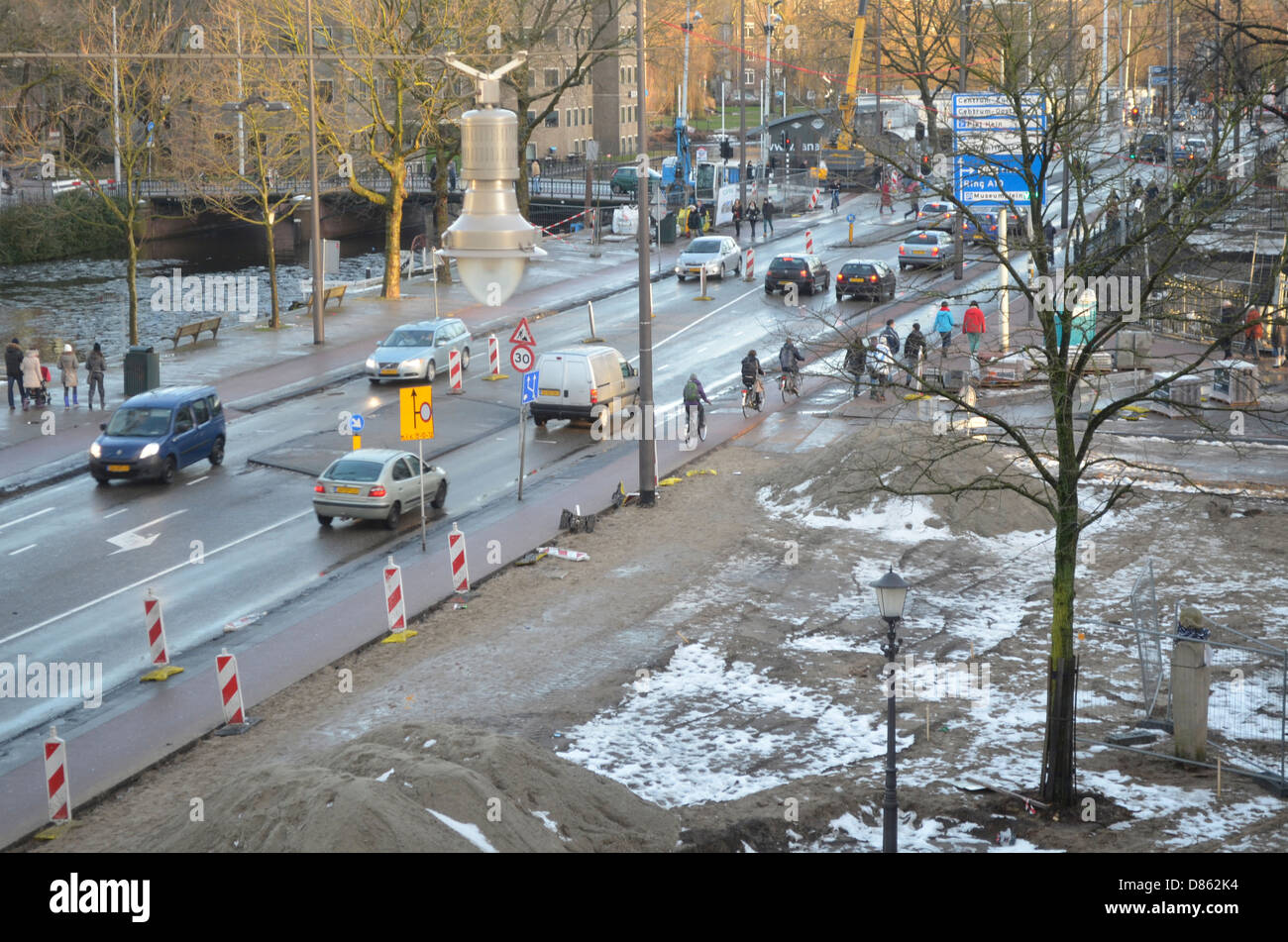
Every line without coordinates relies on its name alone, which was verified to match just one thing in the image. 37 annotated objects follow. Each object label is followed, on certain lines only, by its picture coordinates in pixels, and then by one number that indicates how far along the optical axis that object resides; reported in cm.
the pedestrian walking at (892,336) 3034
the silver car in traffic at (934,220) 6500
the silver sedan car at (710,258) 5388
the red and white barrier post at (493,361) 3968
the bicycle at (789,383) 3772
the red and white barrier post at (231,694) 1777
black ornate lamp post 1370
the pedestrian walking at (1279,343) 3947
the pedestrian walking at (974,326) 3841
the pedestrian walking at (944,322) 3809
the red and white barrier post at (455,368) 2895
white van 3434
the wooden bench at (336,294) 4953
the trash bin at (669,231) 6294
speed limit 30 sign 2867
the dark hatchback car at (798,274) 5009
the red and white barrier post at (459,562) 2289
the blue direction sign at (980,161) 3053
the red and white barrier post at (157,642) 1964
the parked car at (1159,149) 6294
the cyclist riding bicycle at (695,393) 3294
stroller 3532
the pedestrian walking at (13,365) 3594
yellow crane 7694
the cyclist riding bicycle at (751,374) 3562
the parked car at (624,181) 7850
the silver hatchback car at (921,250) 5331
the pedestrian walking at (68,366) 3525
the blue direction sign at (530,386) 2881
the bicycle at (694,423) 3303
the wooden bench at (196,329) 4289
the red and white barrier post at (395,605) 2098
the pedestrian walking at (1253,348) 3928
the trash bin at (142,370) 3603
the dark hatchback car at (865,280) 4812
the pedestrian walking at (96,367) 3550
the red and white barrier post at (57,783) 1518
